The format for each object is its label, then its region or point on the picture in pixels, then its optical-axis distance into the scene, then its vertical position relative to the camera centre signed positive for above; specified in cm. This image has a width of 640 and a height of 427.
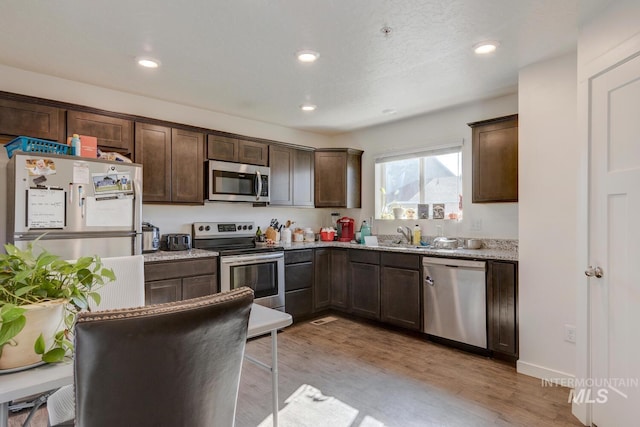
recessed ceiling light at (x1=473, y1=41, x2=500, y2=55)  237 +118
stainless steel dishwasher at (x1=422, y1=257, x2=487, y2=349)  300 -82
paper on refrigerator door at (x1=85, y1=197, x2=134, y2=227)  256 +0
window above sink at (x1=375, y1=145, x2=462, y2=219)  395 +35
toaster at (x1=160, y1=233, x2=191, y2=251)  348 -31
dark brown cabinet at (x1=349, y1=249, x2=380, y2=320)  383 -83
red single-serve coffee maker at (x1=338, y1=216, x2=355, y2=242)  482 -24
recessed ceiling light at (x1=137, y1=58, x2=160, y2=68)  261 +117
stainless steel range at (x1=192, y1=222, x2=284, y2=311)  345 -52
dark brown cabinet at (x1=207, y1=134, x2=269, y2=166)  376 +72
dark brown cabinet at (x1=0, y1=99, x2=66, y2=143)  259 +72
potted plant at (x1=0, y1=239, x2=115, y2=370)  95 -26
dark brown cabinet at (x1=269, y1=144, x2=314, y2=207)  428 +47
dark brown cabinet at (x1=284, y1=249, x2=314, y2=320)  393 -84
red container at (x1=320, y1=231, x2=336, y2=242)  479 -34
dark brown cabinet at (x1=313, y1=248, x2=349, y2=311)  418 -84
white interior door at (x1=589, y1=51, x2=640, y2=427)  172 -16
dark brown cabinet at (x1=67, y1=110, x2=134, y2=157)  290 +74
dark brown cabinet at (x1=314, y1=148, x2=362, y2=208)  467 +47
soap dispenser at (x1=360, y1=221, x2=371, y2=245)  448 -25
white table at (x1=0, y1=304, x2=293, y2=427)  85 -45
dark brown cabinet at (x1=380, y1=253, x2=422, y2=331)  347 -83
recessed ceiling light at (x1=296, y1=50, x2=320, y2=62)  251 +118
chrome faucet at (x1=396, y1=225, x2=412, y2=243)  416 -26
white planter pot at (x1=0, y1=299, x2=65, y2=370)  94 -35
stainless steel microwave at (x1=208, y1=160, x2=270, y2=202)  369 +34
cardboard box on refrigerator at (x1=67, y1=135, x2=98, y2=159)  271 +53
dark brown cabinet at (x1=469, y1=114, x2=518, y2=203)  306 +49
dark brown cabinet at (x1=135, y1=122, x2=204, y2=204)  326 +49
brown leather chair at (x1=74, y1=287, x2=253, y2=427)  73 -35
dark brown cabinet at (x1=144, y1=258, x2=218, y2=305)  290 -61
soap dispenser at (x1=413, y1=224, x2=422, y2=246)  408 -28
